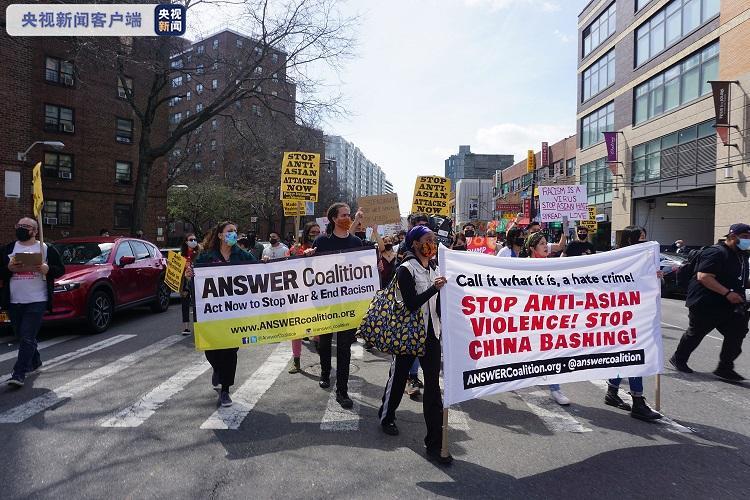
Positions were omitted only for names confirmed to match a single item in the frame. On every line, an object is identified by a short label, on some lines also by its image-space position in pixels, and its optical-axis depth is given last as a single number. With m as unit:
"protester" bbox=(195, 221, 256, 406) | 4.99
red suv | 8.34
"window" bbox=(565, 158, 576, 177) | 42.38
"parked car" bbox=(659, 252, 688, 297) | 15.21
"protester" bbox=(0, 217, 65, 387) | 5.46
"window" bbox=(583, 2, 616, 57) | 32.97
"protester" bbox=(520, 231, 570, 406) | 5.14
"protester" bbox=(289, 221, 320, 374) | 6.40
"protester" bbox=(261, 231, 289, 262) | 10.27
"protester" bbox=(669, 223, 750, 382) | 5.90
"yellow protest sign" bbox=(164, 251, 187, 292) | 9.59
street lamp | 20.42
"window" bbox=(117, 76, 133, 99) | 32.25
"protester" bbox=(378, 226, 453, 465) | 3.82
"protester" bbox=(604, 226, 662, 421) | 4.64
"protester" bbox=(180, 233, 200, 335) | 8.70
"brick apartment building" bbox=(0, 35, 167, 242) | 29.28
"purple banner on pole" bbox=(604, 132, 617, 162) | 30.45
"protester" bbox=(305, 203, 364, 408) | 5.10
